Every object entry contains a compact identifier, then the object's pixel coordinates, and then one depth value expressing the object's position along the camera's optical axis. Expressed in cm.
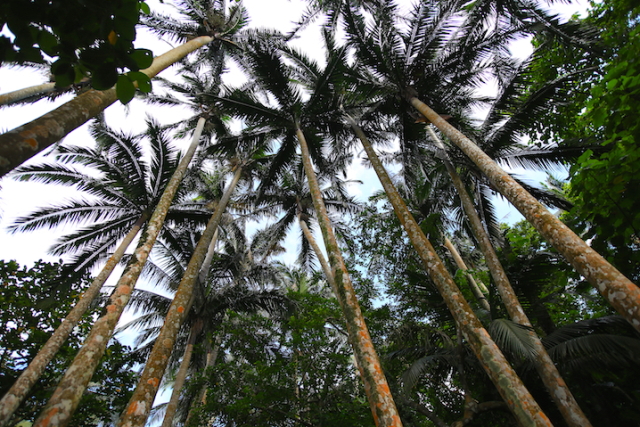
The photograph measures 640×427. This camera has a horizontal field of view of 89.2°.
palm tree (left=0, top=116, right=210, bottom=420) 952
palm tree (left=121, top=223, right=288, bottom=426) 1158
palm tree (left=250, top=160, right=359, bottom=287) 1441
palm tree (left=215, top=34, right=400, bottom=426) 538
